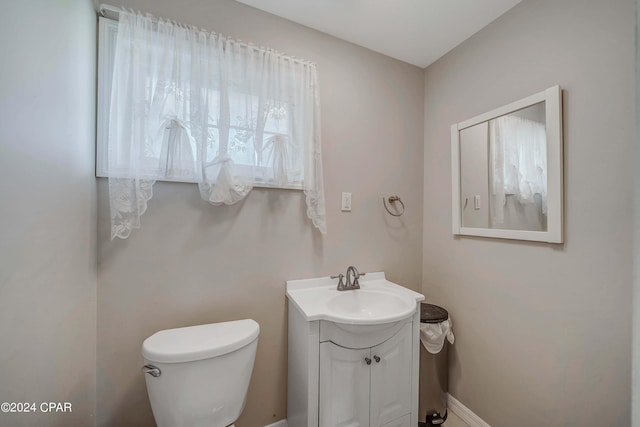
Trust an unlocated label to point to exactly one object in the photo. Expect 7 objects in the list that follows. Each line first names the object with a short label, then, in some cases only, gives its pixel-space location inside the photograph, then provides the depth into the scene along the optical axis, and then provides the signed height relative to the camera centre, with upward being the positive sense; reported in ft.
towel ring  5.55 +0.33
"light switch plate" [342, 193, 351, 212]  5.10 +0.26
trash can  4.73 -3.29
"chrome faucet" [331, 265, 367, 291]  4.73 -1.37
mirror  3.62 +0.79
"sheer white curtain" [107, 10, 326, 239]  3.40 +1.54
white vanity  3.48 -2.38
